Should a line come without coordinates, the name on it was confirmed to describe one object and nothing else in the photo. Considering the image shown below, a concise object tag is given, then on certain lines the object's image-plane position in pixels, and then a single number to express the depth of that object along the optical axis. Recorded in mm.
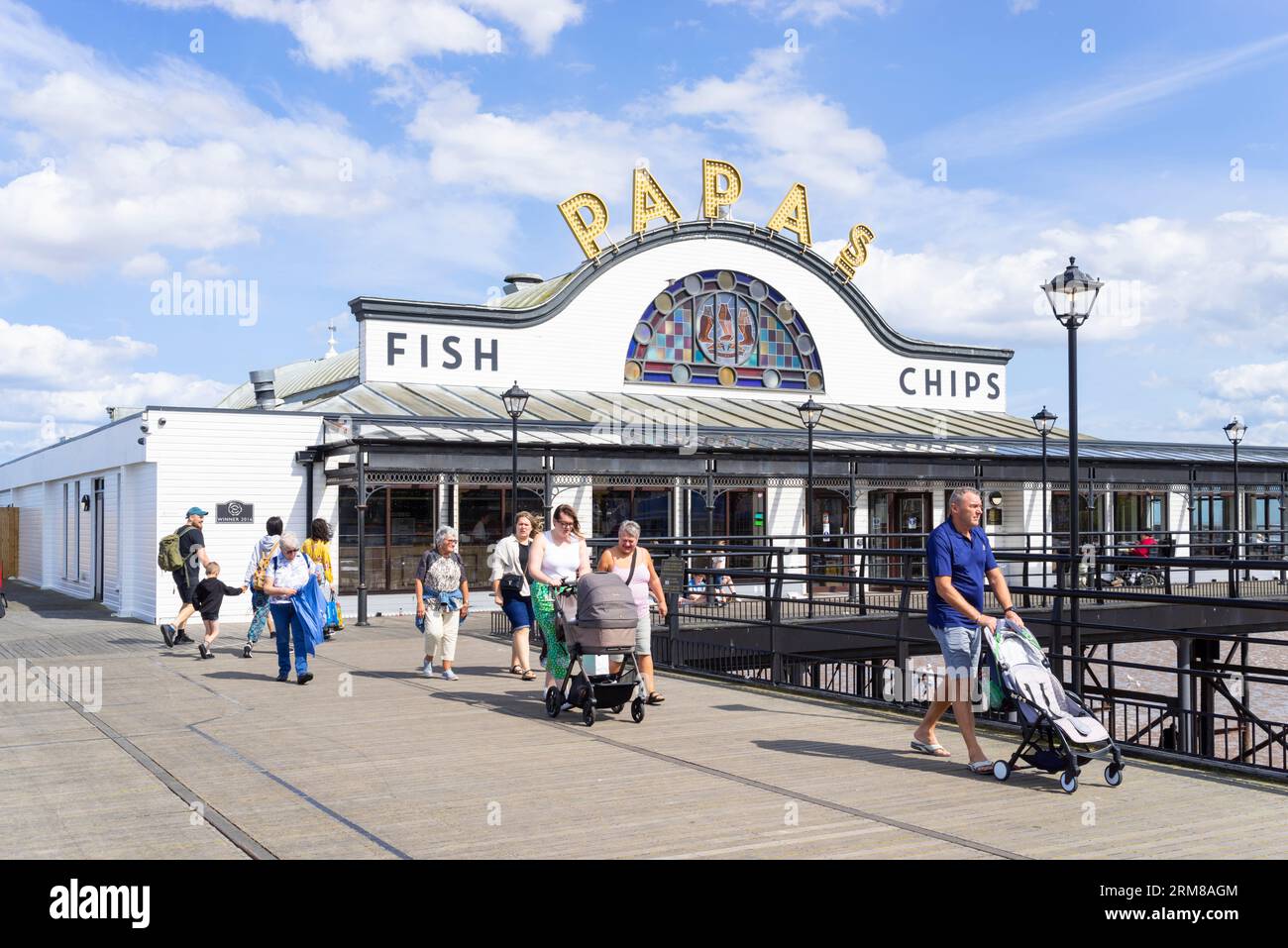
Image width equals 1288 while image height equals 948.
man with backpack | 16516
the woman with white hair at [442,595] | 13219
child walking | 15773
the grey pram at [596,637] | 10352
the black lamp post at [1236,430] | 30203
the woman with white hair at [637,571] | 10992
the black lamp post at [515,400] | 19734
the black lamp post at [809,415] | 23183
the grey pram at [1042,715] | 7582
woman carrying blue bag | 12703
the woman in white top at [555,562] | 11328
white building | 23250
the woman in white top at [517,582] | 13375
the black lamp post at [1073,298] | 12742
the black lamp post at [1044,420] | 28634
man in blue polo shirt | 8109
